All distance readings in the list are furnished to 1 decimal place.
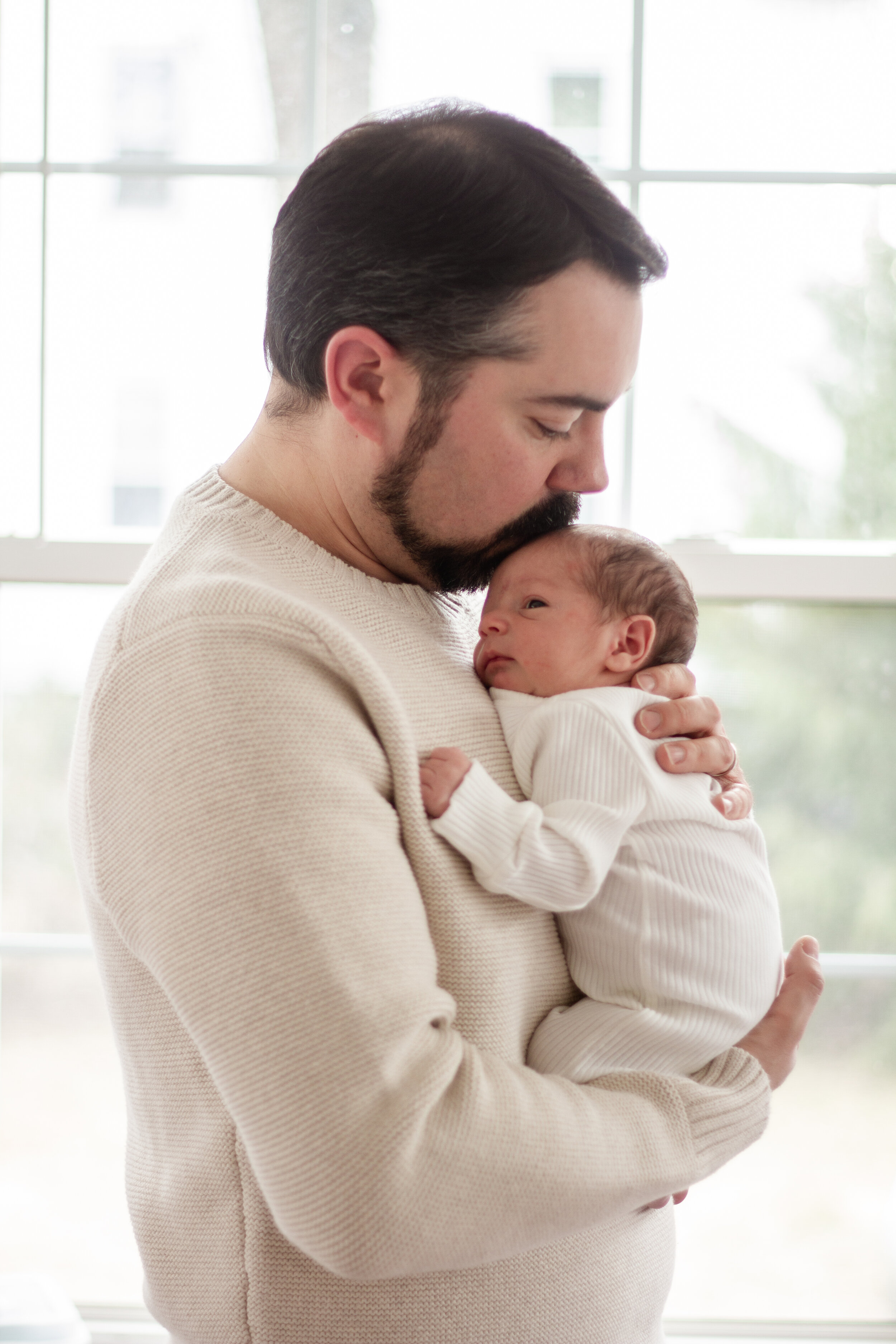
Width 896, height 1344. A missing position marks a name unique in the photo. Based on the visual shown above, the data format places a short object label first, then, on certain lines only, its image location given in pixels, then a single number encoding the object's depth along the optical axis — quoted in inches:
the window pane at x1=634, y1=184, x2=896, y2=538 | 68.1
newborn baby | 37.1
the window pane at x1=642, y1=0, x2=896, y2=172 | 67.0
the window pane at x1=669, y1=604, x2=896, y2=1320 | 71.9
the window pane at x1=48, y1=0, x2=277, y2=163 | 67.9
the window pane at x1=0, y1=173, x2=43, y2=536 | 68.5
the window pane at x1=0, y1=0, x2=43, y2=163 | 67.9
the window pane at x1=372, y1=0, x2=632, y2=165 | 66.9
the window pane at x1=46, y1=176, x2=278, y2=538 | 68.9
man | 30.3
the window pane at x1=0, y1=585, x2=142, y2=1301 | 72.1
